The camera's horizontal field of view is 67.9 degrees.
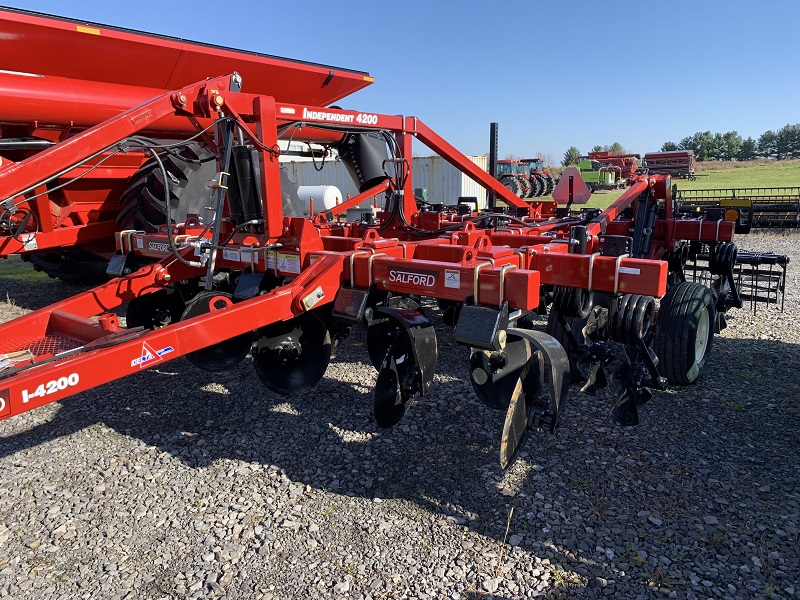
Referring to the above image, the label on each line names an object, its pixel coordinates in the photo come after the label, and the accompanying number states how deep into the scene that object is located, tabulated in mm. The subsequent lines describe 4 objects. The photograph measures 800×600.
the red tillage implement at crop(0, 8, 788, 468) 2615
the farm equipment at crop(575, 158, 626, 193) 26220
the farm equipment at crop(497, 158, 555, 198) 17031
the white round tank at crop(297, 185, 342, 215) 11484
